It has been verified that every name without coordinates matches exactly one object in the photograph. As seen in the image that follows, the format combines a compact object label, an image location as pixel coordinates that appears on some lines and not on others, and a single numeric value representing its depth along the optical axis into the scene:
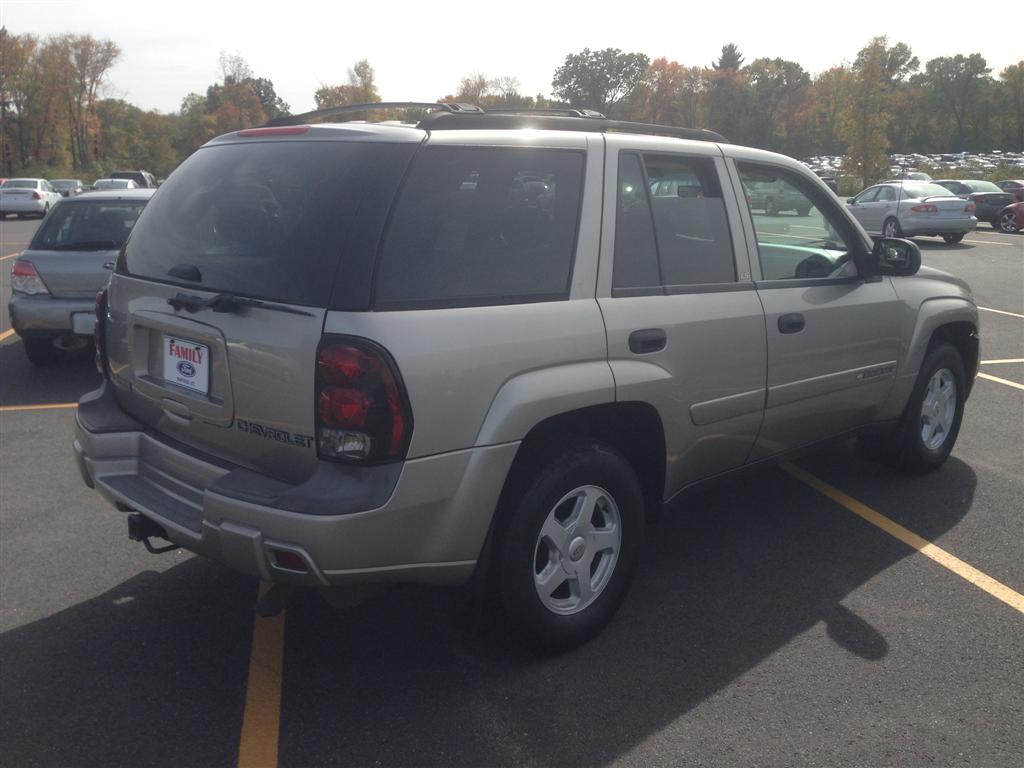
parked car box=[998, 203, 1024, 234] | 26.61
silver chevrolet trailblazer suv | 2.96
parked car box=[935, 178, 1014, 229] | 28.02
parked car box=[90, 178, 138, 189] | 32.53
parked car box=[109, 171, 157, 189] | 39.38
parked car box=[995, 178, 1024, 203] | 28.20
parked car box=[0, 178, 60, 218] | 36.00
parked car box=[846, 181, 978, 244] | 22.53
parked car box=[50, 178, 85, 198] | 43.84
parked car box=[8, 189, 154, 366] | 8.26
